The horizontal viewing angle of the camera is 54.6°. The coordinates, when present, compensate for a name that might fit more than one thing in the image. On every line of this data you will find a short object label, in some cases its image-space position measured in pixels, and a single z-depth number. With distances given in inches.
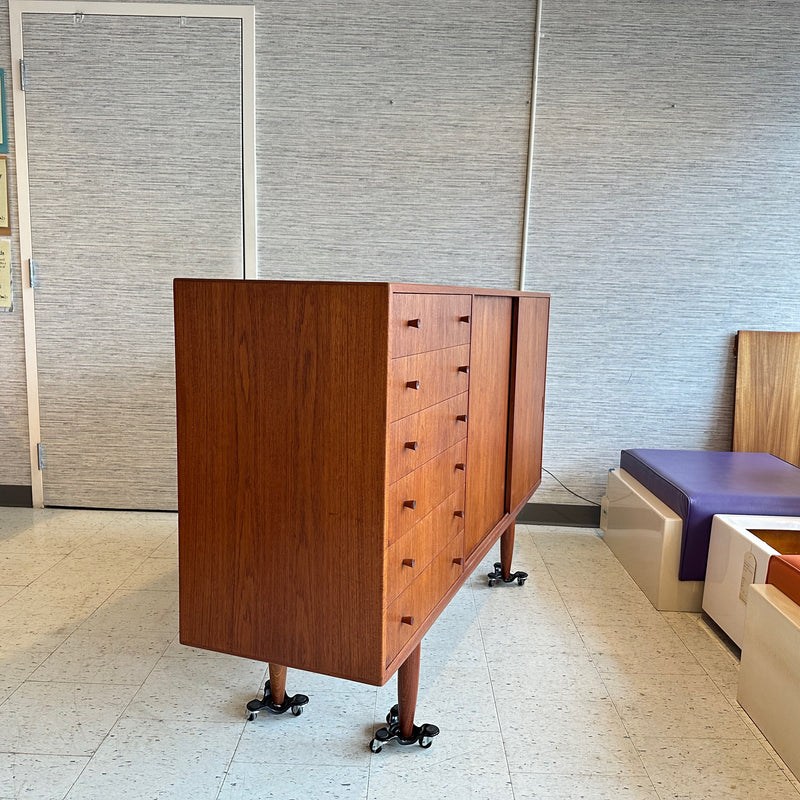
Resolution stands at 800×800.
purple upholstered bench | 100.0
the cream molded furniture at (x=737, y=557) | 88.1
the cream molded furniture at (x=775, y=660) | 68.4
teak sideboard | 57.0
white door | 131.4
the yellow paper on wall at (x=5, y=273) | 137.5
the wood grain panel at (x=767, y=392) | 133.5
